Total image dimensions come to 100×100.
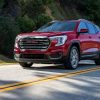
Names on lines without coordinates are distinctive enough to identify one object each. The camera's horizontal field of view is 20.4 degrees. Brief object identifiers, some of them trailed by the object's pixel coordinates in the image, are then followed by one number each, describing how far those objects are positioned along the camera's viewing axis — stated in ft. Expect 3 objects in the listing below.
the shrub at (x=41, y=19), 57.94
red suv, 29.30
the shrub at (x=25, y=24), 55.36
